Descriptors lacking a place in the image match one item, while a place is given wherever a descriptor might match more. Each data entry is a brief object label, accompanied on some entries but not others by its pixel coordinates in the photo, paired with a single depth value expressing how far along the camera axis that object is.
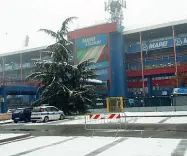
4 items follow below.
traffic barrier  11.12
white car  18.04
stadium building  44.41
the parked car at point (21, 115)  19.38
